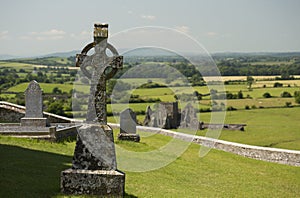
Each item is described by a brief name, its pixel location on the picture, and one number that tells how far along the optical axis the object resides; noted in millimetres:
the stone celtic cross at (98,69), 9297
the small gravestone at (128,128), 20062
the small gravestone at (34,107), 19609
